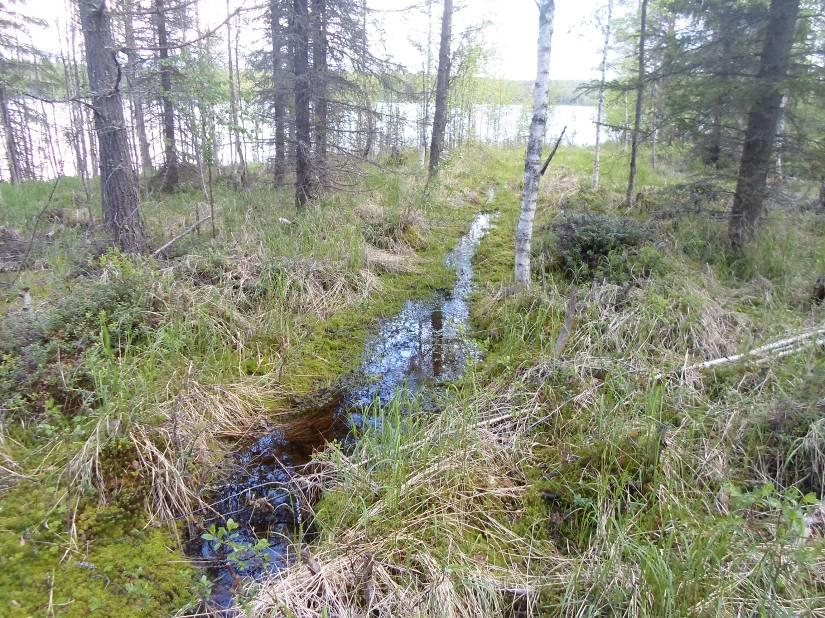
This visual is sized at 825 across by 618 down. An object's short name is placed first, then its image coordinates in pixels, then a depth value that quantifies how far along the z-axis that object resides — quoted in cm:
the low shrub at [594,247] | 600
